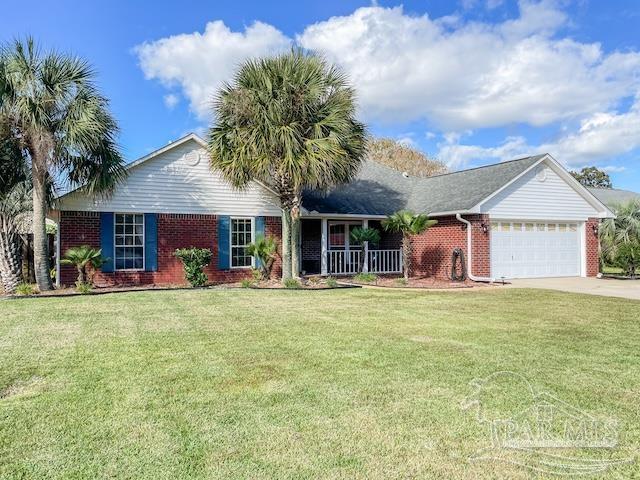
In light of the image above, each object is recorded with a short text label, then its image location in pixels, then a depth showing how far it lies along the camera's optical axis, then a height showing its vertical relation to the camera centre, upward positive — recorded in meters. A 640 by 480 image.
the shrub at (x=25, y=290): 11.80 -1.03
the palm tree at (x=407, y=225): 15.34 +0.69
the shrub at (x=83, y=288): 12.32 -1.04
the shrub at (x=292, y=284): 13.87 -1.13
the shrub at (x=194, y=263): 13.84 -0.46
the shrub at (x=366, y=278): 15.34 -1.08
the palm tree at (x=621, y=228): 19.33 +0.61
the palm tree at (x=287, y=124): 13.09 +3.57
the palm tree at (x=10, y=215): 12.70 +0.99
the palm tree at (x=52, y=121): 11.60 +3.31
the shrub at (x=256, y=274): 15.30 -0.92
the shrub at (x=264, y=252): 14.77 -0.17
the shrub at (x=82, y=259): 12.73 -0.27
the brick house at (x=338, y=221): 14.41 +0.87
